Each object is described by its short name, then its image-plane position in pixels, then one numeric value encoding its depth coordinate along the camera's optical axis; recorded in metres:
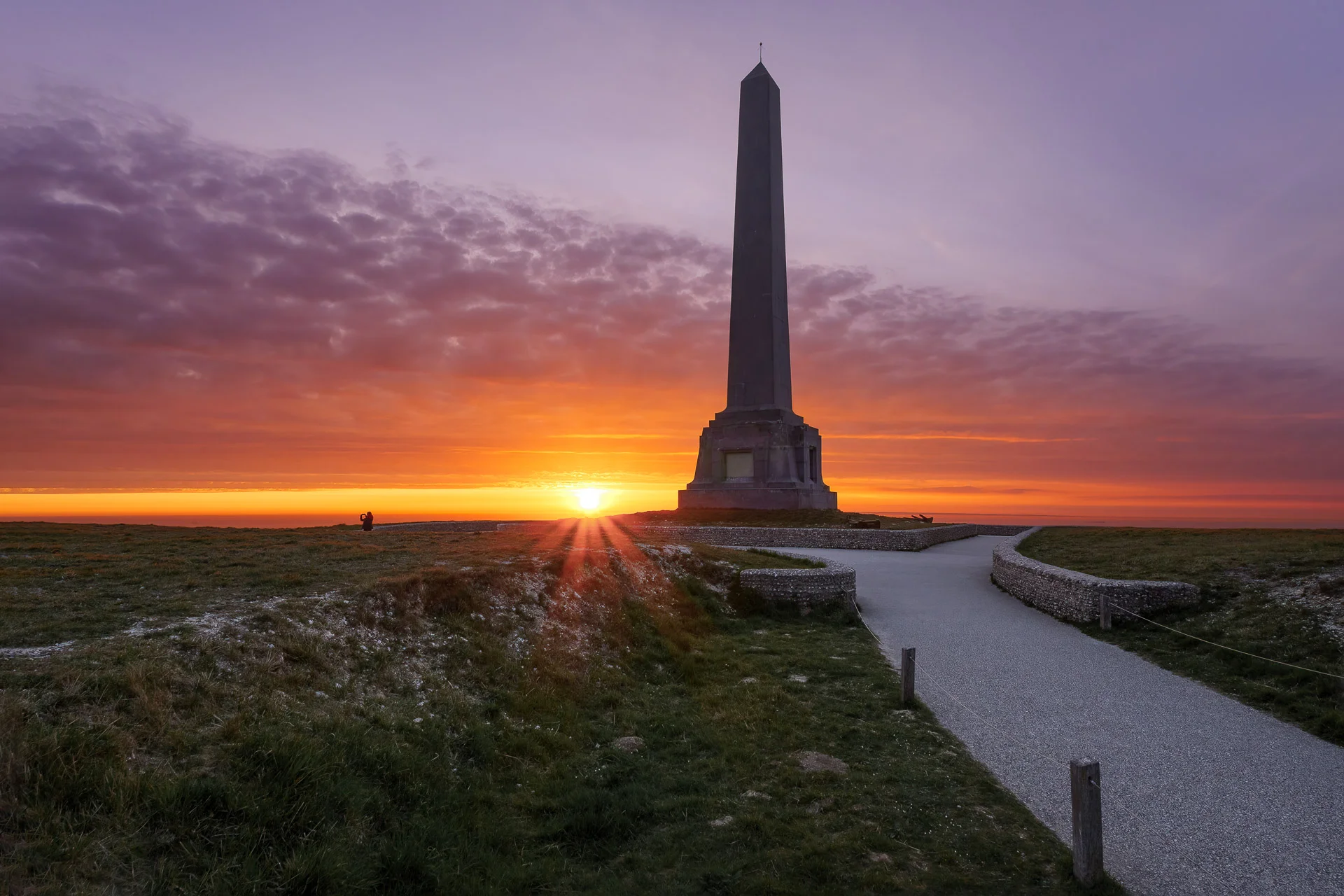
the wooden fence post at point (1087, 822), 6.35
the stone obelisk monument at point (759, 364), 40.56
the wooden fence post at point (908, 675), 11.42
